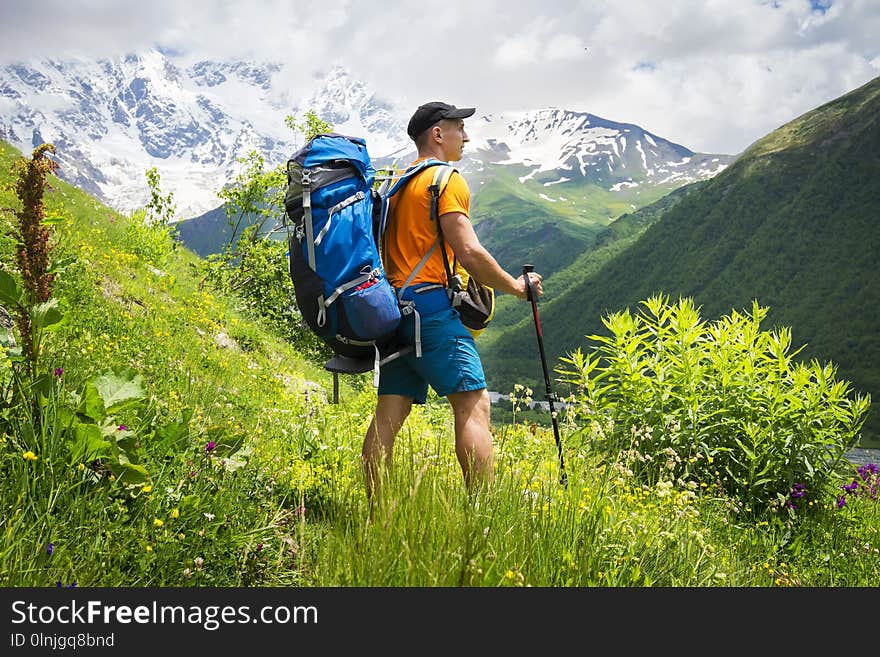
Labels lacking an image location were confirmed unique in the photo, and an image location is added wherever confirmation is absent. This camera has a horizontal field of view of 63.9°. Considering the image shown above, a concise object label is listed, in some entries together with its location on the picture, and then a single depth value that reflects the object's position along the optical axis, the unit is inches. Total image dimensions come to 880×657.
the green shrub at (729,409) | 240.6
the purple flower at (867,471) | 325.7
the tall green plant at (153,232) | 479.8
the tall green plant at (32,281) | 107.0
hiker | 142.6
